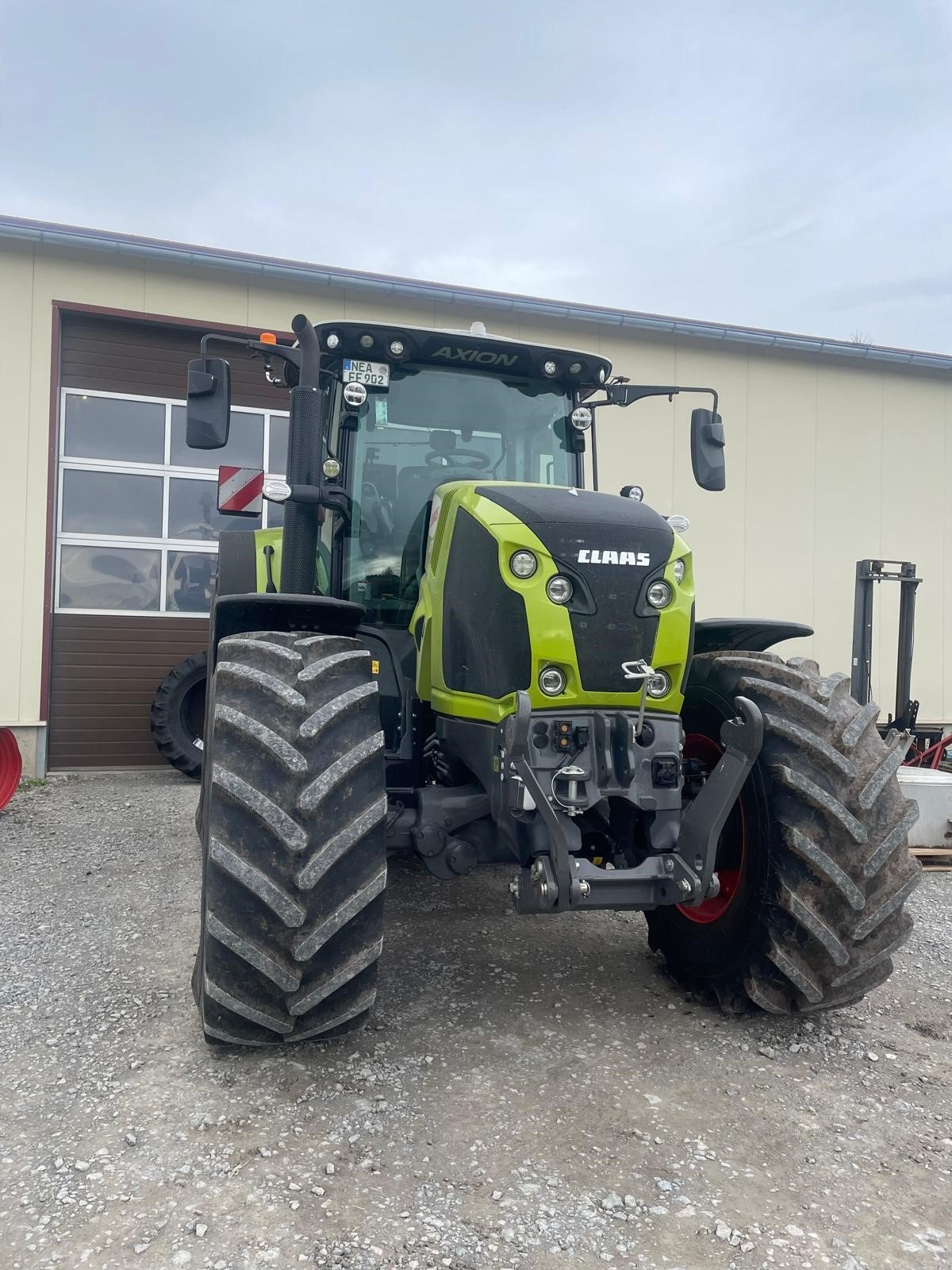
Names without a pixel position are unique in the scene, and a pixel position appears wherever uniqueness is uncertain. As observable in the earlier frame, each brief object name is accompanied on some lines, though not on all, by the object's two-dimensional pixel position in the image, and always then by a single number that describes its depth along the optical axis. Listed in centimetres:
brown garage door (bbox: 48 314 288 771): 831
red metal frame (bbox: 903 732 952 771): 764
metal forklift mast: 855
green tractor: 259
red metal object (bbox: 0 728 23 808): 690
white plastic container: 623
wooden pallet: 596
